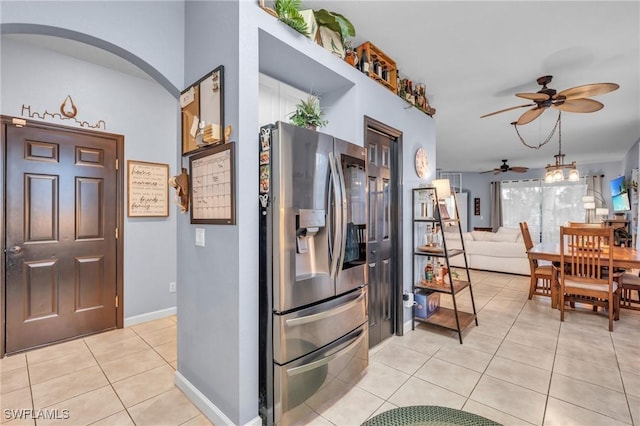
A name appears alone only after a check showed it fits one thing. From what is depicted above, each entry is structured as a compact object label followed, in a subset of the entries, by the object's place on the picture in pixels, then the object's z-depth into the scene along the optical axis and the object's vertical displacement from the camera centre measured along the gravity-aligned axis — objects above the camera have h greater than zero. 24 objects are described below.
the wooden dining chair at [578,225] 5.12 -0.22
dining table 3.18 -0.52
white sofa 5.71 -0.76
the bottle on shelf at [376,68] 2.80 +1.37
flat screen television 6.70 +0.39
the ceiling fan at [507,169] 7.31 +1.08
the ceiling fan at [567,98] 2.71 +1.15
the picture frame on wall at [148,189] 3.31 +0.29
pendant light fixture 4.70 +0.64
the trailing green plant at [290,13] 1.89 +1.29
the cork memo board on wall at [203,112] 1.77 +0.65
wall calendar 1.70 +0.17
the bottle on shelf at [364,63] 2.66 +1.35
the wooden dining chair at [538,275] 4.04 -0.86
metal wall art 2.69 +0.95
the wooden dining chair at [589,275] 3.22 -0.73
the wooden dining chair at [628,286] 3.44 -0.86
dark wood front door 2.64 -0.19
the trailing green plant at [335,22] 2.15 +1.42
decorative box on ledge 2.68 +1.42
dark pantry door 2.77 -0.22
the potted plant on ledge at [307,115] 2.03 +0.67
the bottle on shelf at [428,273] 3.33 -0.68
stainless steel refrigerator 1.69 -0.38
